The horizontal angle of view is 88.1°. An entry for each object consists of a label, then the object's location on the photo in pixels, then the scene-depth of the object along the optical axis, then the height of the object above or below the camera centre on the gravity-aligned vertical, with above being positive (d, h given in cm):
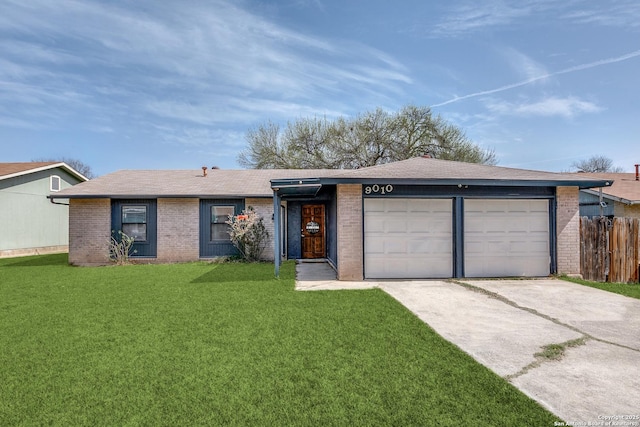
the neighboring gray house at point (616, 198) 1442 +92
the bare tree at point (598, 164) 4450 +738
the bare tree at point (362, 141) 2484 +597
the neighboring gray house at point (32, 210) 1620 +53
